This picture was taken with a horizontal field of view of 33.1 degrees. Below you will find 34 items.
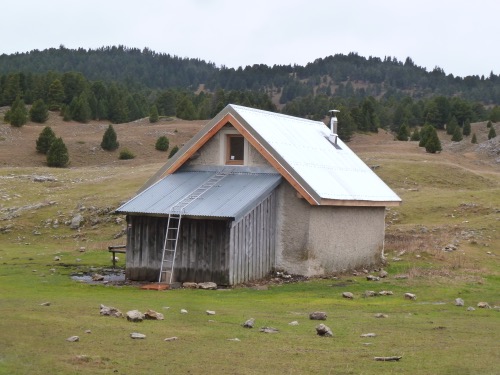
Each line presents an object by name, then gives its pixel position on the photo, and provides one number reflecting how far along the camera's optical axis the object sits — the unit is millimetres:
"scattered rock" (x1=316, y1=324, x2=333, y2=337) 17250
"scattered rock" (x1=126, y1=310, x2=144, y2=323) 17859
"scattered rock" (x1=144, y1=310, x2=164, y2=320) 18547
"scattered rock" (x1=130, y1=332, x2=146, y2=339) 15788
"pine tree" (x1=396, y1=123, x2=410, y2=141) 107375
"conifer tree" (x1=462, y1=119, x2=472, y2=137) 124188
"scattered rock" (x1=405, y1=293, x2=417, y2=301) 24552
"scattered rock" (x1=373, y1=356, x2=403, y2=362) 14734
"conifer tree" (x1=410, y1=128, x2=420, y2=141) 111688
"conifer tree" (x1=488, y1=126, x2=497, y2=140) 113188
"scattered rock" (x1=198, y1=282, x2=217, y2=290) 26317
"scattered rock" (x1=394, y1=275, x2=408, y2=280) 29342
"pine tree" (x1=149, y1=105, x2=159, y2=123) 125312
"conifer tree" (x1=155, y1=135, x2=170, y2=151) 101062
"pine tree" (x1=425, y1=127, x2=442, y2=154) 82438
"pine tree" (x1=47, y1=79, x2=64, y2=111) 132625
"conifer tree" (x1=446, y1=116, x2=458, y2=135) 124312
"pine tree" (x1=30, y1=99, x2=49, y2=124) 115062
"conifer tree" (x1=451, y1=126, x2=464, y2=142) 115375
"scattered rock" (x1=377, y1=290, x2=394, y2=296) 25428
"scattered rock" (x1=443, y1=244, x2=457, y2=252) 38322
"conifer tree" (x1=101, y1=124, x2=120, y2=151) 99431
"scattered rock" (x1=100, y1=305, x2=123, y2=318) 18511
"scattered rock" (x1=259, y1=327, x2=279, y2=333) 17531
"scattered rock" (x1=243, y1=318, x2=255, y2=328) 18000
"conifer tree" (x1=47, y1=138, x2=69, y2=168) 83812
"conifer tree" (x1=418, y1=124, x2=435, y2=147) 86656
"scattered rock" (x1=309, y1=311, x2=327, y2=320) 19859
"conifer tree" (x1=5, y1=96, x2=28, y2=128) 105500
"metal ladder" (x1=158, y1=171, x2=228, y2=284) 27094
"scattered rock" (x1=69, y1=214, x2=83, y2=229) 49078
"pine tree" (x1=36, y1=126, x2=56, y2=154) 91312
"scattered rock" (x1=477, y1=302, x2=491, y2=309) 22812
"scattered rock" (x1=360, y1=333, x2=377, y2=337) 17367
